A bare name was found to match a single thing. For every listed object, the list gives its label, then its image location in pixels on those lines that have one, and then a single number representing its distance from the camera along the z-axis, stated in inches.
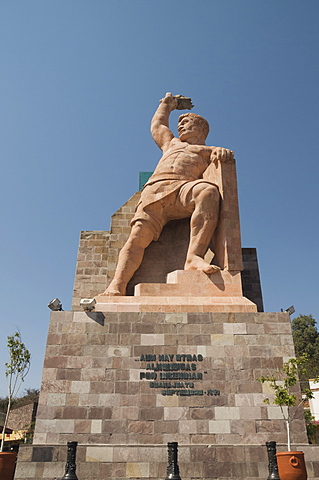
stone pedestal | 272.8
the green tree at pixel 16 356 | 416.2
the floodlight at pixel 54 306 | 342.3
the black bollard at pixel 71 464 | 222.7
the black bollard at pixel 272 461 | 230.3
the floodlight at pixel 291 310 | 346.2
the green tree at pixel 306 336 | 1342.3
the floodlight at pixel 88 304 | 330.6
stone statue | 383.9
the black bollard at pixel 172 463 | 222.9
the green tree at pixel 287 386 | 273.6
